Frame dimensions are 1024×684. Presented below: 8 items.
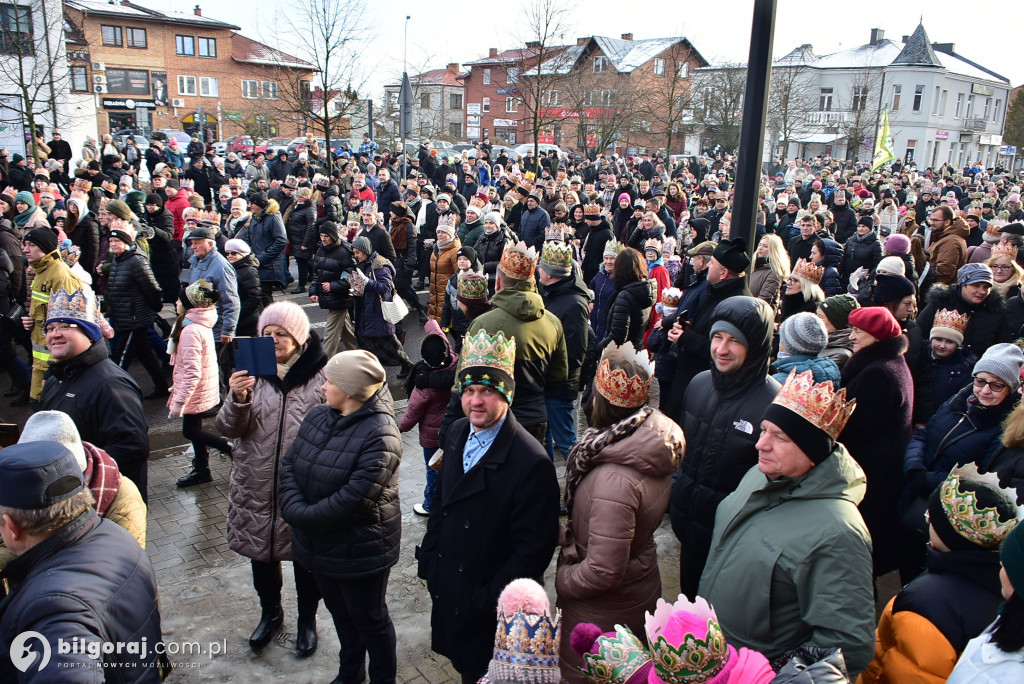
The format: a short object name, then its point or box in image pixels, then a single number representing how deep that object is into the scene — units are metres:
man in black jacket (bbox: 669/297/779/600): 3.53
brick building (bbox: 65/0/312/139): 54.03
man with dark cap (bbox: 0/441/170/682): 2.22
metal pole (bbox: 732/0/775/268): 4.42
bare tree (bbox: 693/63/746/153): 40.94
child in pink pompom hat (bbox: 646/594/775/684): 1.86
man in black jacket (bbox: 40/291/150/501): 4.07
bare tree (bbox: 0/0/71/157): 17.53
